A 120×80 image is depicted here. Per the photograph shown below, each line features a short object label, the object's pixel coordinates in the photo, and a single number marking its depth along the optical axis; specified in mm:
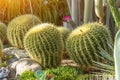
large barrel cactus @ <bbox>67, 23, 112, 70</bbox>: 4023
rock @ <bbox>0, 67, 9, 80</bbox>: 4242
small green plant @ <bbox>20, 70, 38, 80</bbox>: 3880
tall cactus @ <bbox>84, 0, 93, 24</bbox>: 4657
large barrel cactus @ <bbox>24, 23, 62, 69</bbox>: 4160
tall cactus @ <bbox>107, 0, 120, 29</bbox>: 2117
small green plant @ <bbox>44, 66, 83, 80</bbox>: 3816
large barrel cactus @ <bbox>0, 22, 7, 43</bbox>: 5555
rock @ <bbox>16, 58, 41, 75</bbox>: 4232
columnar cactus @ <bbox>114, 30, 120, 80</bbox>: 1866
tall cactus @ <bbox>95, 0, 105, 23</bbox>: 4305
